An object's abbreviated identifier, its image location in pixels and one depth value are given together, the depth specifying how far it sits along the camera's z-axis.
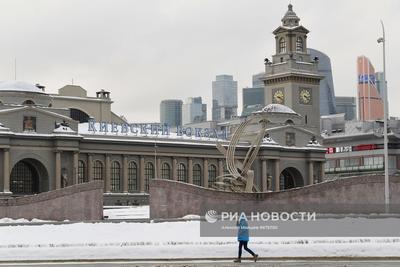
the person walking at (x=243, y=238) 38.72
